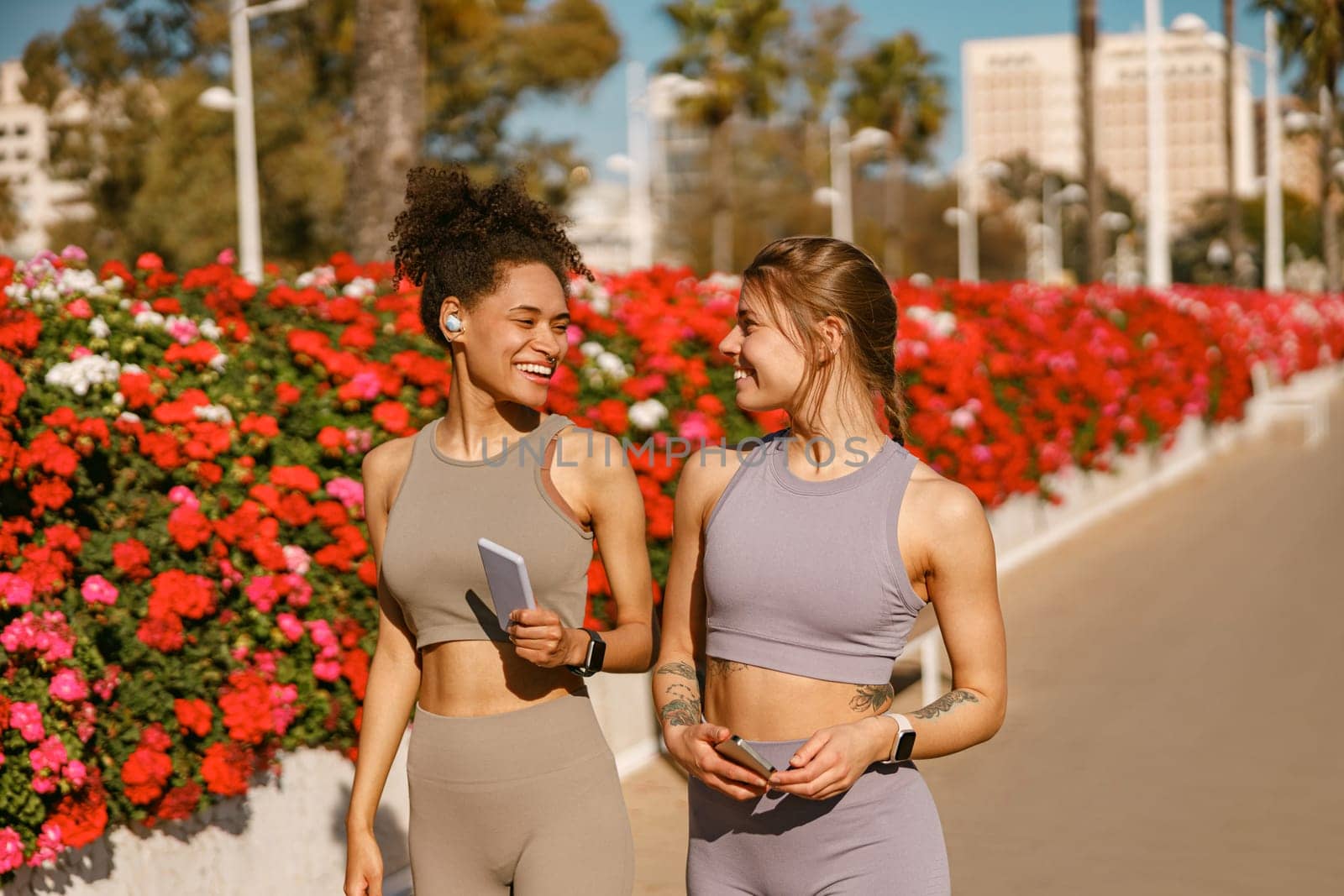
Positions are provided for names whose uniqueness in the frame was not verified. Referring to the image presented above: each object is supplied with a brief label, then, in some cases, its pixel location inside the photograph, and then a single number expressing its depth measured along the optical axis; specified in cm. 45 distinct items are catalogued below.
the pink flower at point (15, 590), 402
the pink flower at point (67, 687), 401
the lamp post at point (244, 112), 2166
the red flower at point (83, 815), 402
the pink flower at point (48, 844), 395
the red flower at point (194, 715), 438
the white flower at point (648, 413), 680
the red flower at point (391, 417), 548
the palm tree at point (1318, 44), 4753
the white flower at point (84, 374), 453
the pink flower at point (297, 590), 486
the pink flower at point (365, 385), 550
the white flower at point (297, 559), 493
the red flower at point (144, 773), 418
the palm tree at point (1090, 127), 2572
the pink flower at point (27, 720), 393
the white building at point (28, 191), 3691
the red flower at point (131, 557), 434
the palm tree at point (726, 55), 4878
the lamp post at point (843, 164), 5188
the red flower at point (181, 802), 433
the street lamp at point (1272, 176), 3837
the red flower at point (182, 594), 437
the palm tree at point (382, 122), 974
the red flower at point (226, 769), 443
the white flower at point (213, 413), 486
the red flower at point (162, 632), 434
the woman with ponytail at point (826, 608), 256
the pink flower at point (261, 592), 473
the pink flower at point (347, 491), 519
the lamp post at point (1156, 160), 2181
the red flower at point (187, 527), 452
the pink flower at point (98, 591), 425
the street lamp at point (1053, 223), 8450
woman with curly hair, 286
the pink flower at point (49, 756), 394
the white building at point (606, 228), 10731
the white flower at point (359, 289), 642
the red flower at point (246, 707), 450
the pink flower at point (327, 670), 491
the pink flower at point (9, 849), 387
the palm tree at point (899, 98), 6469
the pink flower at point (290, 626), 481
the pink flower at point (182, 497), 466
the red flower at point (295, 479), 505
